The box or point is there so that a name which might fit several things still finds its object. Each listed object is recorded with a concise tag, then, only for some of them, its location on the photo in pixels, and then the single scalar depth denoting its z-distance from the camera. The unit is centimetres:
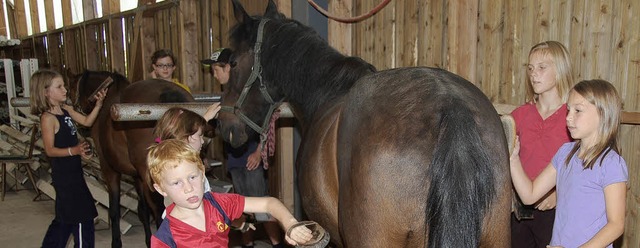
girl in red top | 229
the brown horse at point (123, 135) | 397
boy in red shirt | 177
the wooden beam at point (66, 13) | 1377
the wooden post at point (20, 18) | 1828
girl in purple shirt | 184
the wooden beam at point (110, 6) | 1070
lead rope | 339
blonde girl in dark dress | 371
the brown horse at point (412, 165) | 155
